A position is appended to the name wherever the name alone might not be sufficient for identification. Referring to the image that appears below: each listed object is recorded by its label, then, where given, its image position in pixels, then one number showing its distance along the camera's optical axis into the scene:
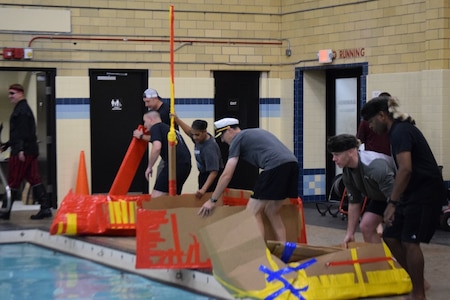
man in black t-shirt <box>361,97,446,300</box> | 6.82
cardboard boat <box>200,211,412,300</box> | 6.95
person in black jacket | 12.27
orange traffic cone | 13.91
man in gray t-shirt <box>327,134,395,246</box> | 7.24
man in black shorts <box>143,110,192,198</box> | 10.31
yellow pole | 9.46
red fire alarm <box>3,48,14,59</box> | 13.48
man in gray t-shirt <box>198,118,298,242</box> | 8.56
